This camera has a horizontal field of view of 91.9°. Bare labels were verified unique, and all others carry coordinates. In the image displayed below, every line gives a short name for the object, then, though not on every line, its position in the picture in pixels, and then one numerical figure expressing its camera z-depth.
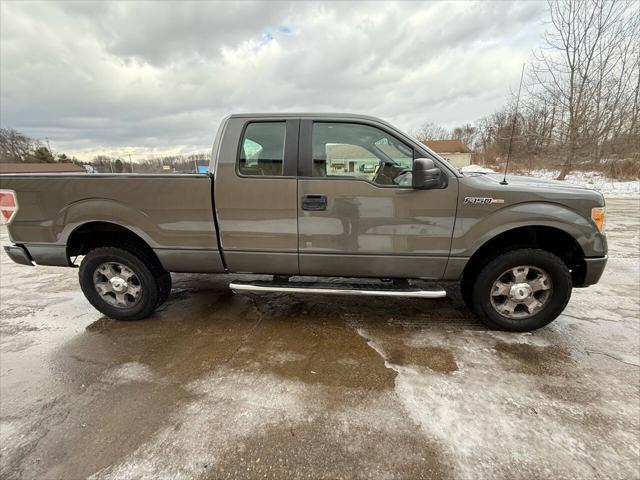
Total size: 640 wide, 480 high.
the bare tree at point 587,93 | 17.92
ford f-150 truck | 2.77
